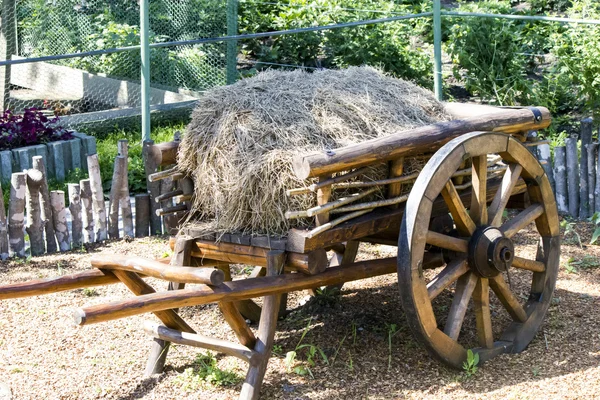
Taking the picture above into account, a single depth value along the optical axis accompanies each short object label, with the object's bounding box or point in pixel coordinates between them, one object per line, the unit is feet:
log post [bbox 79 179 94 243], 19.95
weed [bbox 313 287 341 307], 16.02
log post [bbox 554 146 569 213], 22.12
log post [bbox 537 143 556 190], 22.39
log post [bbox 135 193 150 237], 20.76
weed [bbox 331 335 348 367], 13.74
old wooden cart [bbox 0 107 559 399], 11.76
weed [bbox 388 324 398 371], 13.61
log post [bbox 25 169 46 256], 19.06
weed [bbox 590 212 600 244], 19.19
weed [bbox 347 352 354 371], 13.40
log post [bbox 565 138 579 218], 21.99
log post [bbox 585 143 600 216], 21.74
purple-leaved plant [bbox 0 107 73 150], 24.20
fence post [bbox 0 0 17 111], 30.35
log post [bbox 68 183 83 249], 19.74
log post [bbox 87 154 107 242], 20.04
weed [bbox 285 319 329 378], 13.35
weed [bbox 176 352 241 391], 12.98
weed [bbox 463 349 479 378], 12.98
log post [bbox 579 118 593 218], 21.90
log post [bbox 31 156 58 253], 19.29
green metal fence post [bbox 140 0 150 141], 23.22
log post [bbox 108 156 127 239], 20.27
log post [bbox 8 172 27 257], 18.86
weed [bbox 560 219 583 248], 20.03
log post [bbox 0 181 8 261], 18.89
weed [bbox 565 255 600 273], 18.53
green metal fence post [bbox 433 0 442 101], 26.61
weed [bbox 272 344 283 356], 14.17
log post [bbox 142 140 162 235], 20.48
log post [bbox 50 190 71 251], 19.36
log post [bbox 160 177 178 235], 14.06
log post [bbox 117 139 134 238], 20.43
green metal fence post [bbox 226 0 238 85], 31.22
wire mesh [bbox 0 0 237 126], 31.40
